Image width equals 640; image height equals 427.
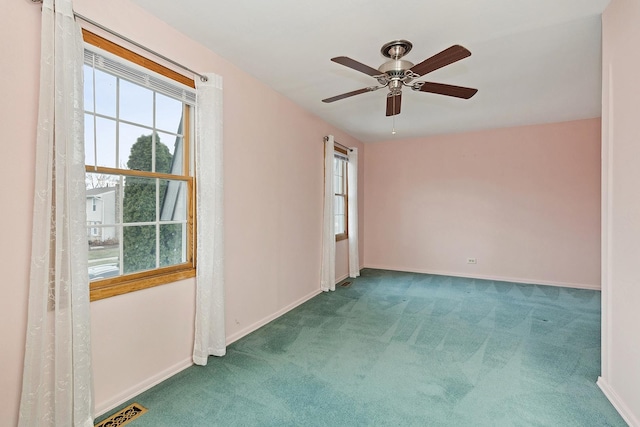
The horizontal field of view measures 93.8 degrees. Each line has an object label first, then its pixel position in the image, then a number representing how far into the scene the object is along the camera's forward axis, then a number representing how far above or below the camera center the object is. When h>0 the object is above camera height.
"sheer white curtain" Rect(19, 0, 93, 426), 1.49 -0.19
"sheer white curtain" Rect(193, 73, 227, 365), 2.38 +0.06
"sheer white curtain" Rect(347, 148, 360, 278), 5.29 +0.07
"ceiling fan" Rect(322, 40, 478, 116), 1.96 +1.02
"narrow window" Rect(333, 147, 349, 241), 5.29 +0.29
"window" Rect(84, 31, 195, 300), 1.88 +0.28
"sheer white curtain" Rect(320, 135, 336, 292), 4.42 -0.25
